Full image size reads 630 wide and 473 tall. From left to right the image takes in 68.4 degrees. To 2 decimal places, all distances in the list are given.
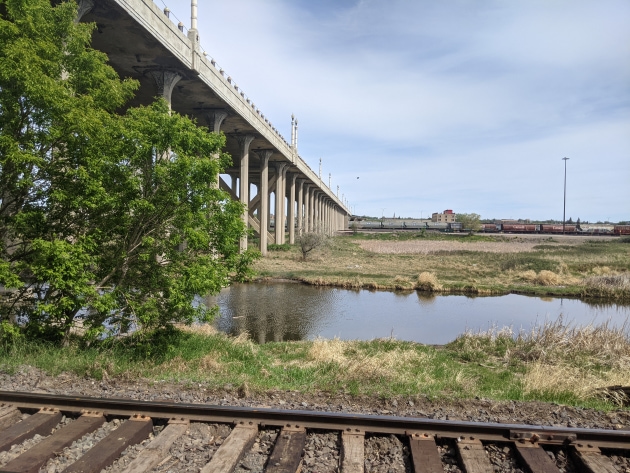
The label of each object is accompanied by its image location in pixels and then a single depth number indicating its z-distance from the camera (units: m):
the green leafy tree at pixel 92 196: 8.18
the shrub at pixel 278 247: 56.62
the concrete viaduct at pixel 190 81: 20.55
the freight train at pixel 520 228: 127.30
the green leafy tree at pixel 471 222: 137.77
